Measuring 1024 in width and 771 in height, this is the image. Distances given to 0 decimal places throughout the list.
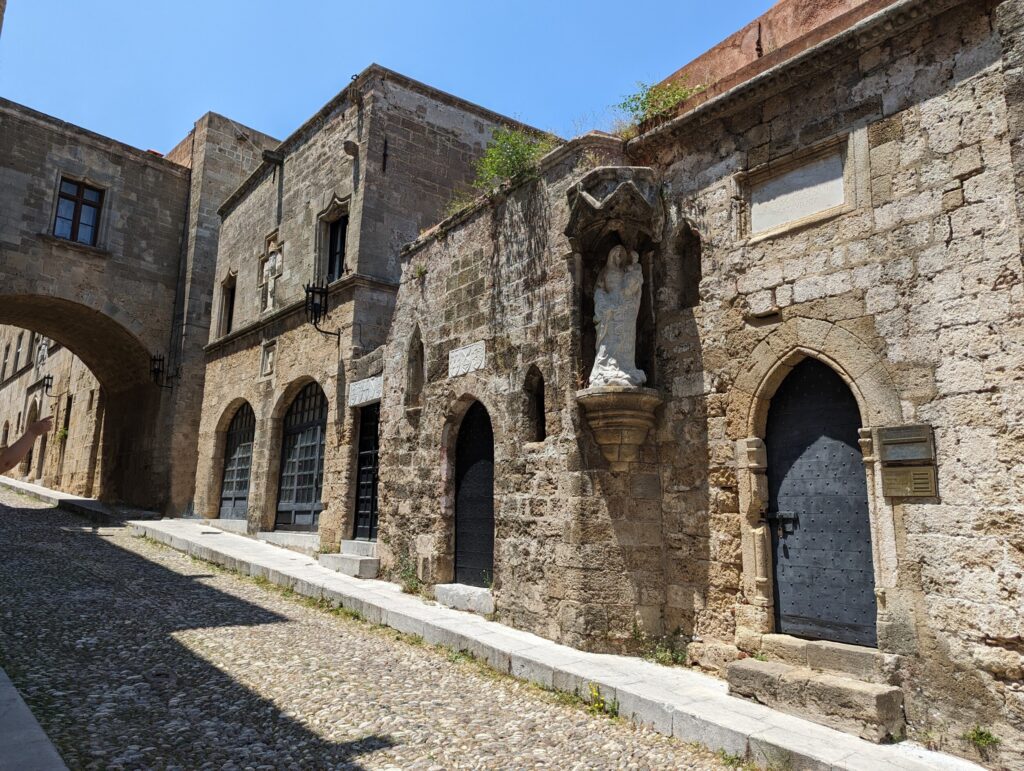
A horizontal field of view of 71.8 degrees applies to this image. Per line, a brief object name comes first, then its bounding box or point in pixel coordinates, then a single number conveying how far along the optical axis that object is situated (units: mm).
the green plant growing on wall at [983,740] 3713
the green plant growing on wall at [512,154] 7125
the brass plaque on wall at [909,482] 4133
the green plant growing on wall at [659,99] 6051
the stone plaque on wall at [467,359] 7332
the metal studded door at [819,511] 4551
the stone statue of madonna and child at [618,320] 5688
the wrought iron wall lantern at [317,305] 10844
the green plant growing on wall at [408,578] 7848
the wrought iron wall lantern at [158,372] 15953
